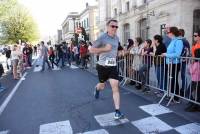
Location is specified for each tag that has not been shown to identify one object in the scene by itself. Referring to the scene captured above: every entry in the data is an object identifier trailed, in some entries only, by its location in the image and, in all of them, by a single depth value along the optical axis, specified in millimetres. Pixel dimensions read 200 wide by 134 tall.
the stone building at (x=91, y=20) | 37585
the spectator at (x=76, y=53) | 11621
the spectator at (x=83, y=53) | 10073
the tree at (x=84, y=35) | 12699
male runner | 3361
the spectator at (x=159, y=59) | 4293
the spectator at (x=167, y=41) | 5103
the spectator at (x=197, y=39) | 3649
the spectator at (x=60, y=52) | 11359
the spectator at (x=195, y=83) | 3494
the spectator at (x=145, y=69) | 4717
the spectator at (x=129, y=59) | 5406
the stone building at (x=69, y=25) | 49015
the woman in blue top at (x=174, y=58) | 3884
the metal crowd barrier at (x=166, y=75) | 3658
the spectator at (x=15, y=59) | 7777
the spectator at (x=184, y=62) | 3876
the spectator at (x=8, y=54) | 11052
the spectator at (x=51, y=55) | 10925
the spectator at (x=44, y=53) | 10083
